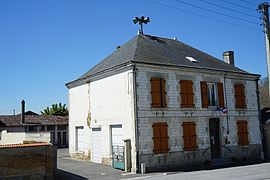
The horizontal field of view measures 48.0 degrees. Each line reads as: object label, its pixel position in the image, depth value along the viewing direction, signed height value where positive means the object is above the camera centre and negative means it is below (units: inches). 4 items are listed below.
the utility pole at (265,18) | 639.1 +221.3
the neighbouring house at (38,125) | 1394.2 +1.5
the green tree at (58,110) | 1998.0 +94.3
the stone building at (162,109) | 649.6 +32.4
